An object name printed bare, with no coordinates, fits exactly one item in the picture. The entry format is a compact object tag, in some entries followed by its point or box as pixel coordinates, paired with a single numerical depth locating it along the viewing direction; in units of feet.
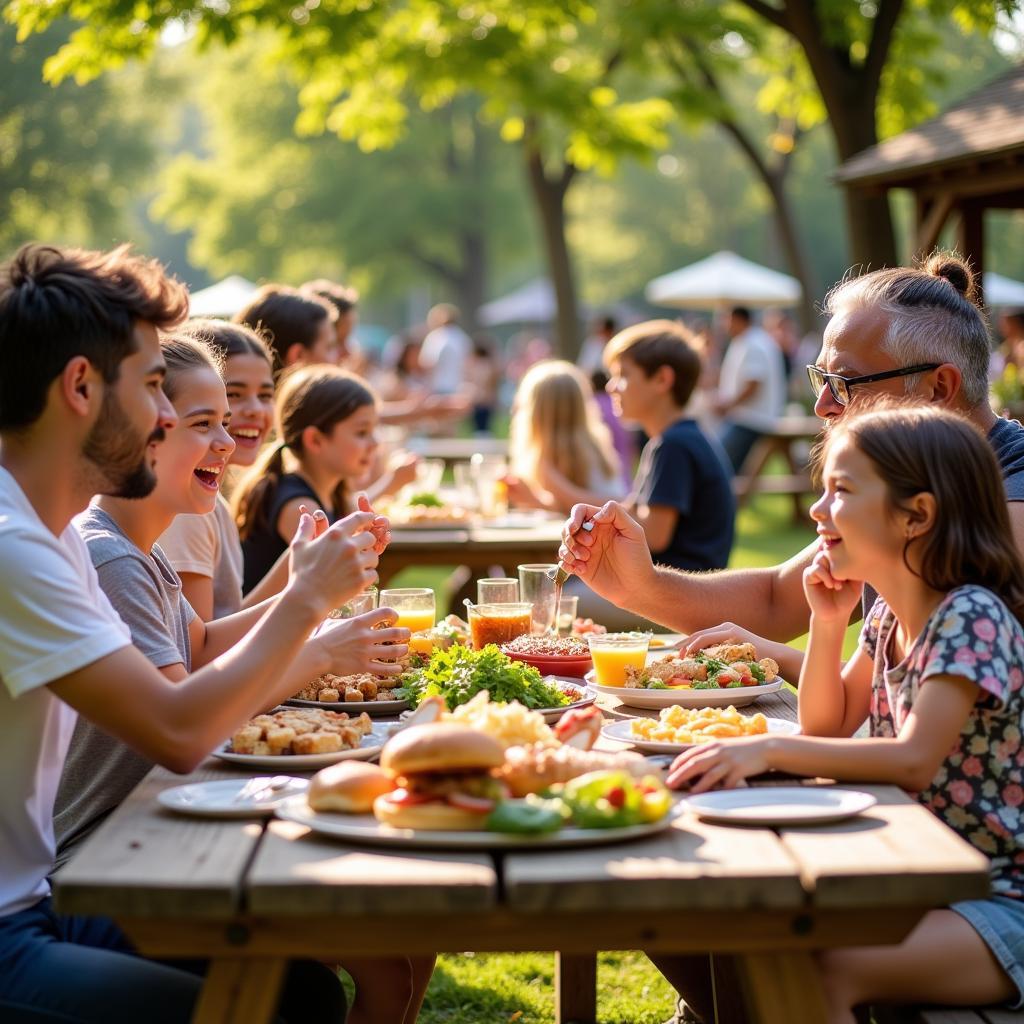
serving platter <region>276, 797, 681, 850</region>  7.14
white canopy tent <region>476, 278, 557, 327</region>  134.92
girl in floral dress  8.25
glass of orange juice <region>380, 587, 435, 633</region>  13.56
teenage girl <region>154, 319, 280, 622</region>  14.01
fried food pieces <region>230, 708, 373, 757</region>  9.06
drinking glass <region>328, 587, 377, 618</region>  12.58
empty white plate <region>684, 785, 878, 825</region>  7.62
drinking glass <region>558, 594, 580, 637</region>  14.27
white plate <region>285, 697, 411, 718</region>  10.72
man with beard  7.94
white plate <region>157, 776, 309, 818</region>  7.84
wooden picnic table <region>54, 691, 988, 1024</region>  6.68
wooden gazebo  37.04
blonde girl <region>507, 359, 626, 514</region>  27.17
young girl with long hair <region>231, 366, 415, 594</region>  18.12
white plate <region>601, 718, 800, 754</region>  9.32
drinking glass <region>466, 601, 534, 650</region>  12.80
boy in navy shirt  22.11
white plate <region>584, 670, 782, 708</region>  10.77
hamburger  7.37
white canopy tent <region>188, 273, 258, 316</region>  37.55
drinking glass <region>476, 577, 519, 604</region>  13.42
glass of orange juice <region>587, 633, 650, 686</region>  11.36
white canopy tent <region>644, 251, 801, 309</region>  73.97
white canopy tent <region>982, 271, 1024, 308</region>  78.92
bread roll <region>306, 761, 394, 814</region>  7.64
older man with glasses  11.59
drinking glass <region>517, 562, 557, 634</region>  13.75
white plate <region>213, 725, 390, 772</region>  8.89
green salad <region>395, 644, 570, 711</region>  10.21
